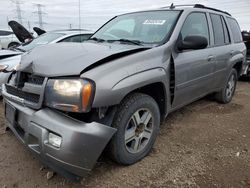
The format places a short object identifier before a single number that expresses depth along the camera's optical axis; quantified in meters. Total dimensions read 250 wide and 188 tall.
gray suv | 1.58
